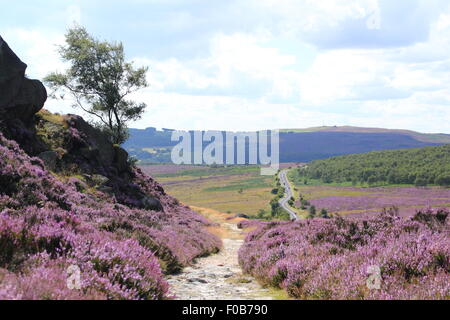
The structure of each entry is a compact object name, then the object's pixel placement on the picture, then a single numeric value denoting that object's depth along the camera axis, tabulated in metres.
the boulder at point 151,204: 29.89
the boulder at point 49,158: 23.50
